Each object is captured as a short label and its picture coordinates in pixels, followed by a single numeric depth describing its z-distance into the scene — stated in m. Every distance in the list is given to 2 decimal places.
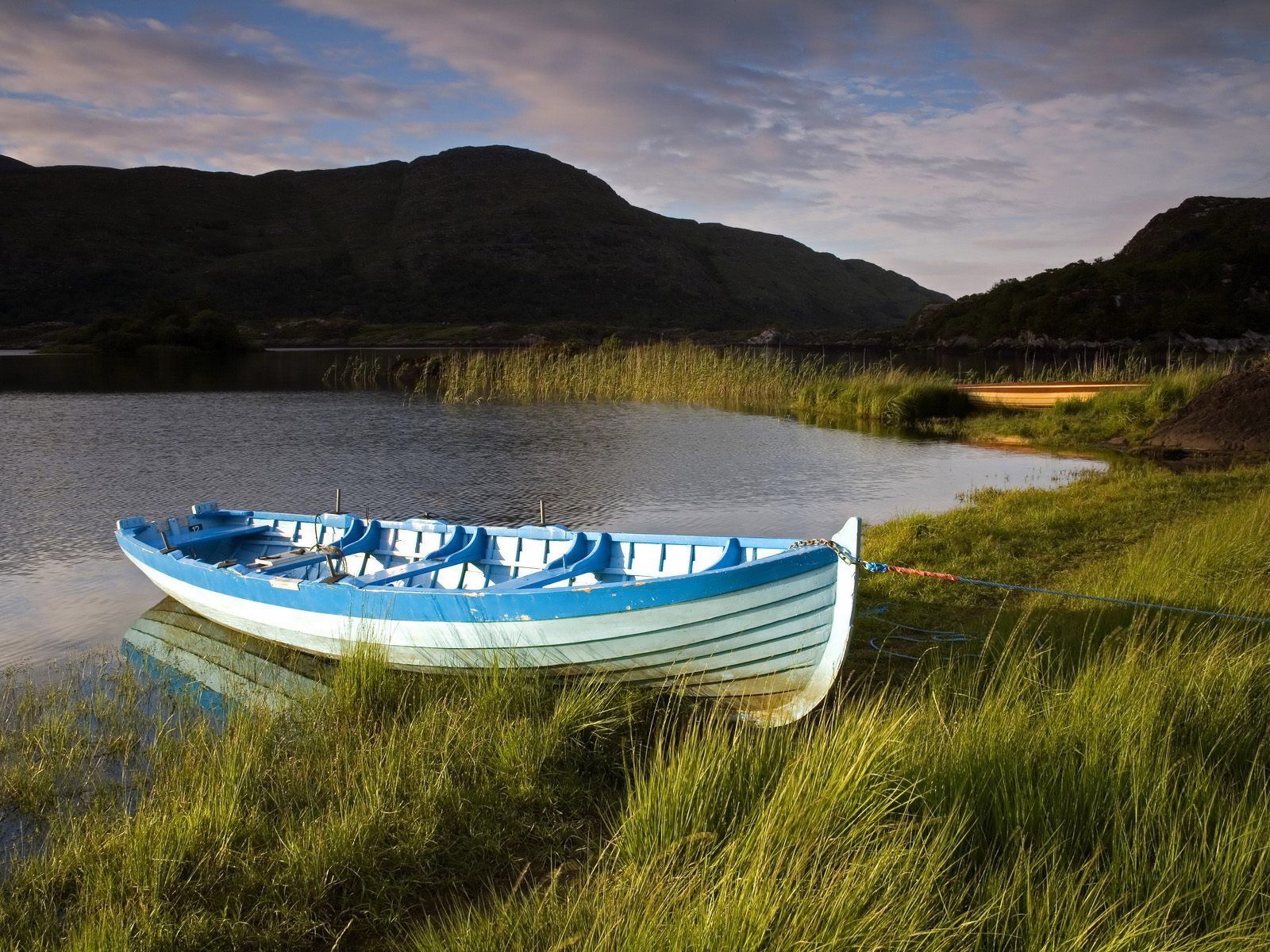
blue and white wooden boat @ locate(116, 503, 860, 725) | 5.98
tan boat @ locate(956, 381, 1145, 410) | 26.37
